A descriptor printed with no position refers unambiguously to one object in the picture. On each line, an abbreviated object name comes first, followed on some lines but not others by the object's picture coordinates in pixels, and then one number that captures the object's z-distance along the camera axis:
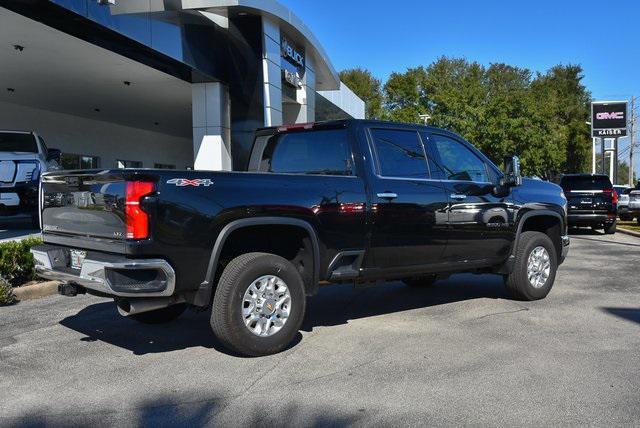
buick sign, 18.38
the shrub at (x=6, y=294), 7.04
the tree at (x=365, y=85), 63.31
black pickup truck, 4.48
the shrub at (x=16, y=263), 7.55
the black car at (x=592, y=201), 16.92
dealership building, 12.52
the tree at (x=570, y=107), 52.38
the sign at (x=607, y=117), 37.28
